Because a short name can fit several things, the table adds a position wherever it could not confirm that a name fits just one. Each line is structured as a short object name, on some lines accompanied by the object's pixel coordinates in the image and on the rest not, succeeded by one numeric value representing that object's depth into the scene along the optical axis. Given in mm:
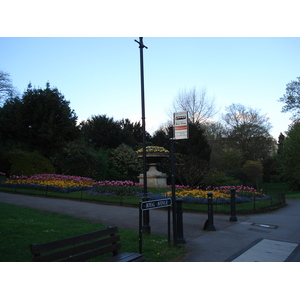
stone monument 22500
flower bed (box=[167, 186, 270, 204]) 13961
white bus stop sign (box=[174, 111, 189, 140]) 6699
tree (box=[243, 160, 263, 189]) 43375
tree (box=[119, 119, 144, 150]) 42250
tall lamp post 8023
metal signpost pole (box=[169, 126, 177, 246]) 6926
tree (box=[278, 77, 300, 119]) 40403
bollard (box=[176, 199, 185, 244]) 7353
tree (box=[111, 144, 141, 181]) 33888
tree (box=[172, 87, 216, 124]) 39219
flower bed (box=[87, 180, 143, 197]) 16156
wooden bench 4090
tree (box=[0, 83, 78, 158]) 28156
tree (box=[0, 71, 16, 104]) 34594
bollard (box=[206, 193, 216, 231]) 9000
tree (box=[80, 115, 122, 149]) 41688
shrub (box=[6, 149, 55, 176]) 23562
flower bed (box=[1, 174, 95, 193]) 17942
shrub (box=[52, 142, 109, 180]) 26859
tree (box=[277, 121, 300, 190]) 33500
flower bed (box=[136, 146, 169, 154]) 22703
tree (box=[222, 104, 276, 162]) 49969
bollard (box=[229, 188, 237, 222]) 10693
